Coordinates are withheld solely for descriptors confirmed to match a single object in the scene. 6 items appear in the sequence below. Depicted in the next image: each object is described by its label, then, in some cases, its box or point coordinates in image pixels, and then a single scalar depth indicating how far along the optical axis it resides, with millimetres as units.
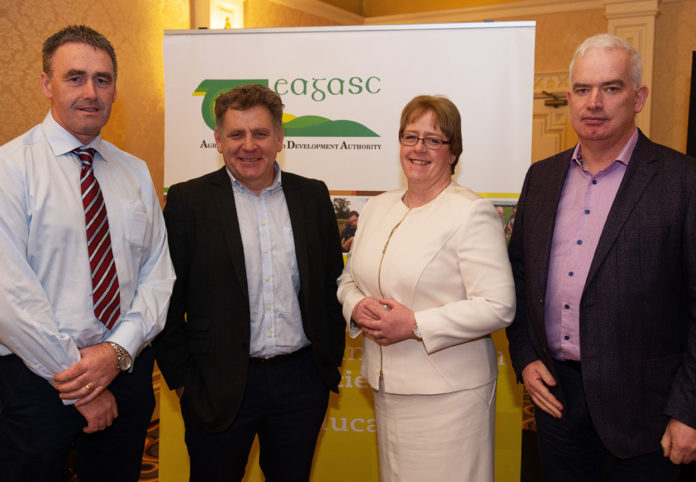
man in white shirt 1634
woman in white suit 1846
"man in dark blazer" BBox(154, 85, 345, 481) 2029
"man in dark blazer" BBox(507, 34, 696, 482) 1731
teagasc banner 2969
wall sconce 4734
